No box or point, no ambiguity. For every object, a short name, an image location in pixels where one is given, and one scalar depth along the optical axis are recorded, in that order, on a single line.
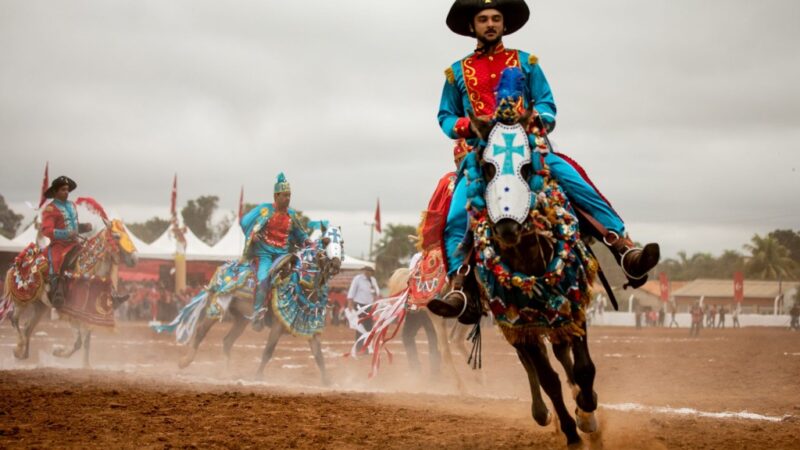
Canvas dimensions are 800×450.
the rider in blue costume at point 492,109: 7.43
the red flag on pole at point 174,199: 54.62
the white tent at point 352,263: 48.81
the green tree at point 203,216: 113.69
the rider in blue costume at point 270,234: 15.80
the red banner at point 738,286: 69.81
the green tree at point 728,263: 129.62
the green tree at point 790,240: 89.31
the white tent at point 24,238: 43.34
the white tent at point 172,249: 47.94
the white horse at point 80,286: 17.02
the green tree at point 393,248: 90.51
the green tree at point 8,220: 84.57
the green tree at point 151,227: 121.62
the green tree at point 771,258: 111.01
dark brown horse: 6.71
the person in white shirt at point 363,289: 22.84
